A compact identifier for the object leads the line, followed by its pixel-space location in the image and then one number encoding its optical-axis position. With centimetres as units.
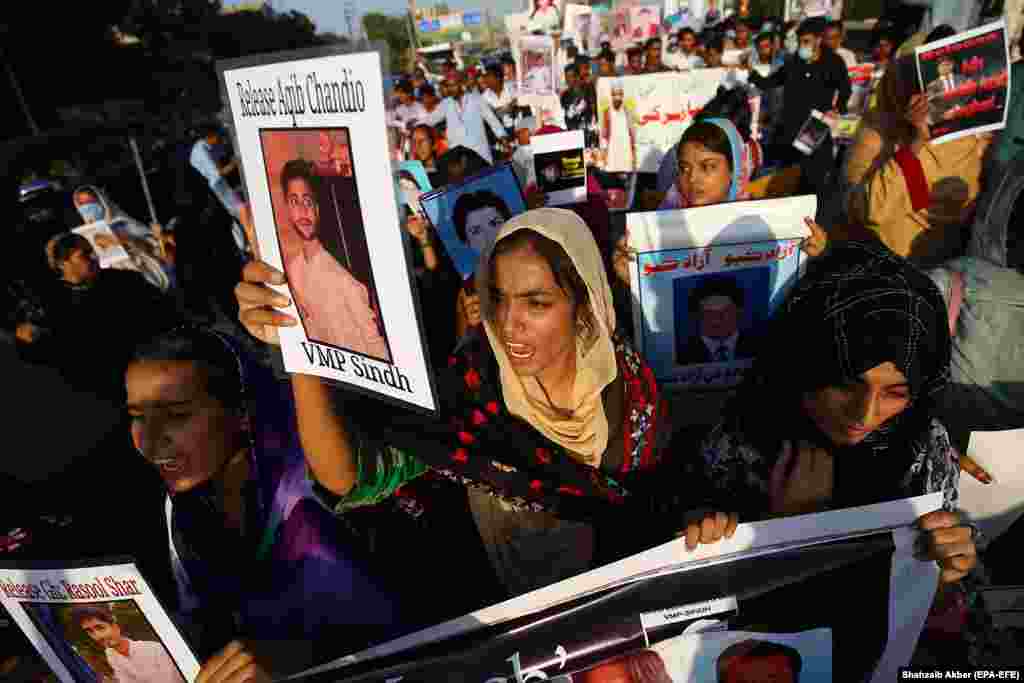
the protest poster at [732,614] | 105
